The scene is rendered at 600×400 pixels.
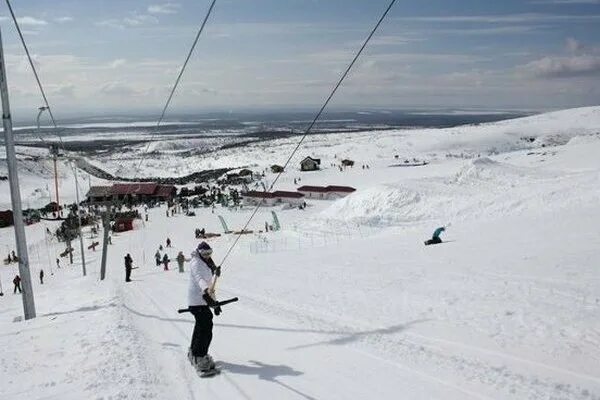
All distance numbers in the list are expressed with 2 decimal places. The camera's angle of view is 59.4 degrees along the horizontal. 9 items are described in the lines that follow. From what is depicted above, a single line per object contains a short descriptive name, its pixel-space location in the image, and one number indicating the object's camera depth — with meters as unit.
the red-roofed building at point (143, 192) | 77.44
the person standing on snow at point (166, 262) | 26.36
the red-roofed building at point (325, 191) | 64.88
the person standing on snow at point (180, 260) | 22.15
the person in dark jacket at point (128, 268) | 20.25
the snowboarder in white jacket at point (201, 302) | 7.02
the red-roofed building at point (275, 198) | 62.00
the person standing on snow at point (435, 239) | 21.82
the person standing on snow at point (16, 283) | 30.72
